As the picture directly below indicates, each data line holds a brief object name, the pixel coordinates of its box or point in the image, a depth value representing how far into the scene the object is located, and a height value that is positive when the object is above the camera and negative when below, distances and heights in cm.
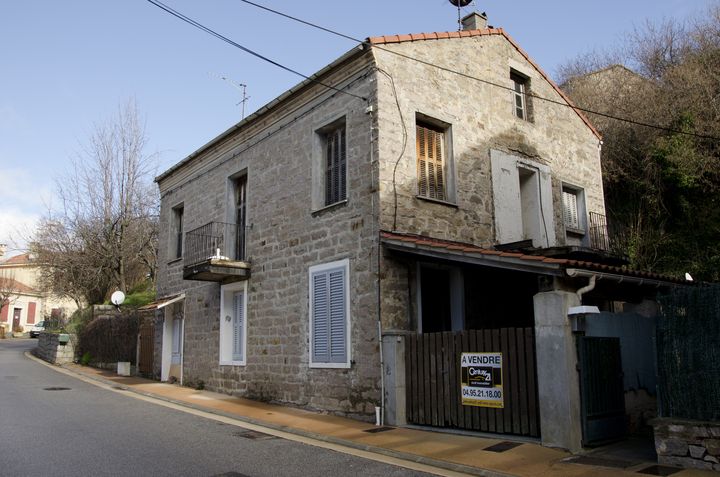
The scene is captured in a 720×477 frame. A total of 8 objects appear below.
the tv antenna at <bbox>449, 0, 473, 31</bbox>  1472 +836
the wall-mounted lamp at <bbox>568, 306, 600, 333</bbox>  739 +21
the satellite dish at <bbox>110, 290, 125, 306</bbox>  2125 +148
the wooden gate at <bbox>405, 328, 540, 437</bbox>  799 -72
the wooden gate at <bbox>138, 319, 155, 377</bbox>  1806 -31
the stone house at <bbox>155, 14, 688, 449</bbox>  849 +193
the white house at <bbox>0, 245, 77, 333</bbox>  5175 +330
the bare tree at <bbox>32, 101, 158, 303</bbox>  2605 +431
